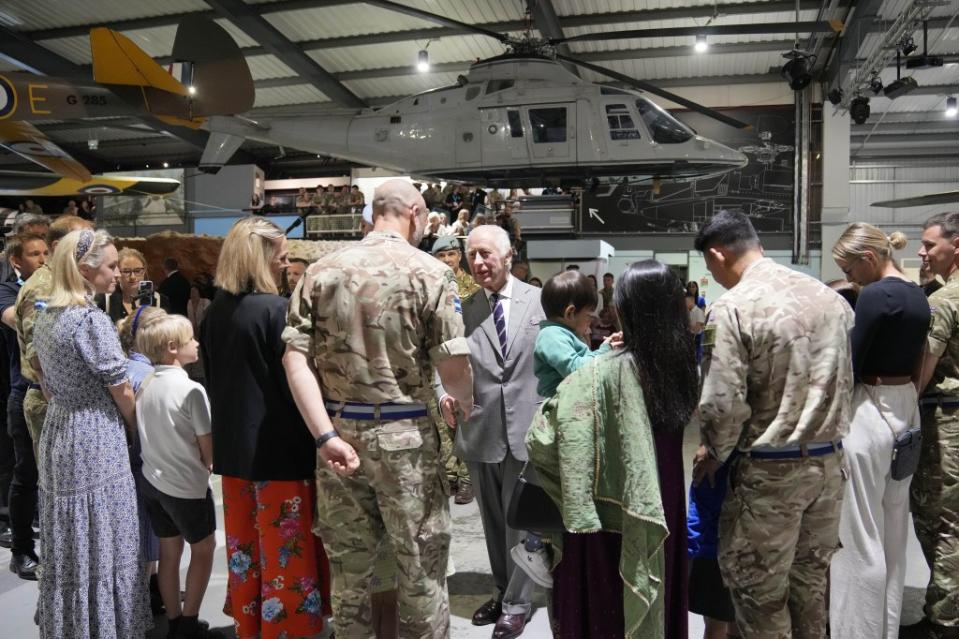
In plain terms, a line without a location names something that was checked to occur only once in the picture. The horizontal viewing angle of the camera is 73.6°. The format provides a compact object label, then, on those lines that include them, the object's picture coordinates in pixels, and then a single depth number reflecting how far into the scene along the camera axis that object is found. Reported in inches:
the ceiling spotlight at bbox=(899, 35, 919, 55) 311.9
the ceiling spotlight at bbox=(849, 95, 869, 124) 373.7
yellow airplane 288.5
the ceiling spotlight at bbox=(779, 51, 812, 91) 357.1
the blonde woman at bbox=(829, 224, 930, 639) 86.2
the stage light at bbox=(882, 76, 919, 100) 329.4
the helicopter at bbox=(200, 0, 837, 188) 282.5
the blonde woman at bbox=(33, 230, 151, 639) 83.3
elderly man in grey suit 106.2
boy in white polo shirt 90.8
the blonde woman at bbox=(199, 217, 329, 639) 85.3
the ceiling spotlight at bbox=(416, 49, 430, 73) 390.9
